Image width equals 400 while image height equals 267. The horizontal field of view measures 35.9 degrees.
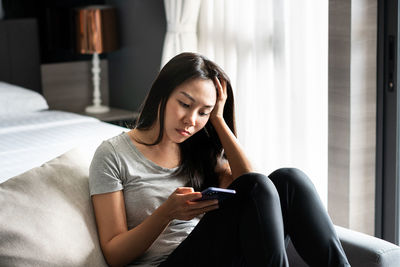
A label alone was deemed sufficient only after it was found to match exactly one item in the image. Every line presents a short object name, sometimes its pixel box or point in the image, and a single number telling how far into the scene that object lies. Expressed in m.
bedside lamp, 3.61
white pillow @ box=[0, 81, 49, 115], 3.12
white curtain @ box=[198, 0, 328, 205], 2.58
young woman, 1.51
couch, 1.44
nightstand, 3.61
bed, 2.43
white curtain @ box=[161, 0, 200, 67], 3.18
